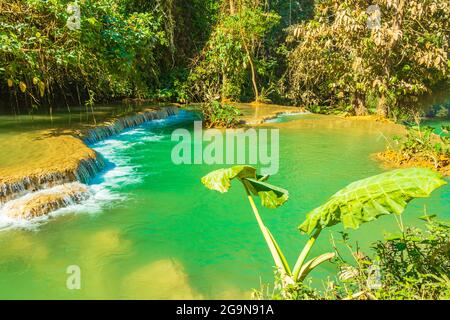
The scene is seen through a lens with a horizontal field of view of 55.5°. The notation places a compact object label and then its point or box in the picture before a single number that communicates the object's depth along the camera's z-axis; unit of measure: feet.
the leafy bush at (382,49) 43.73
